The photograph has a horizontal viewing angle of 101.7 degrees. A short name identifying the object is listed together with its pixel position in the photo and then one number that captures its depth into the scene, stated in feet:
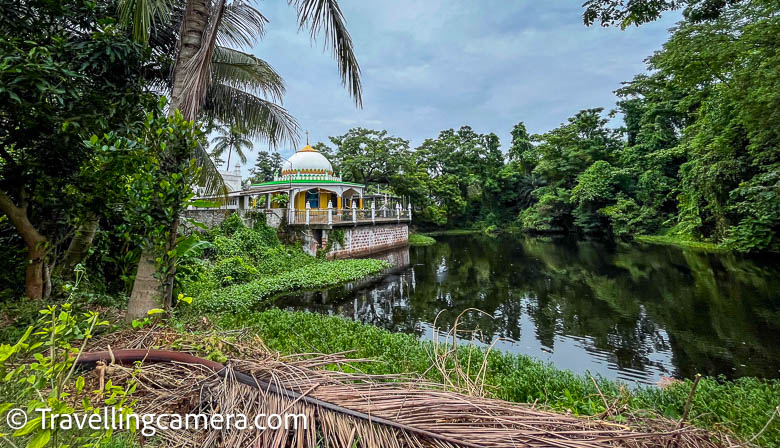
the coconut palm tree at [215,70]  9.82
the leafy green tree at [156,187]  8.82
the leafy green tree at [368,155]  69.62
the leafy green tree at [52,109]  9.16
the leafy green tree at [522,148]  110.52
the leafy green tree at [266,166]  115.75
